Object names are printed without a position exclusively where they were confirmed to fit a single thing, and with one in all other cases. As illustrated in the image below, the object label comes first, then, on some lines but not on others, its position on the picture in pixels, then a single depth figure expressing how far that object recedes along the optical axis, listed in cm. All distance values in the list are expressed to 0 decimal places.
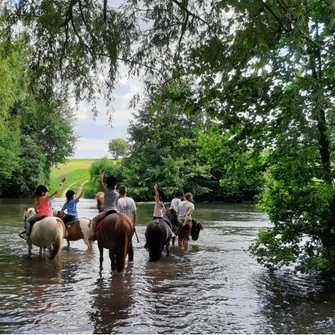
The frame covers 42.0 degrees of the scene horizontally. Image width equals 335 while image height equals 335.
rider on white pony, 1103
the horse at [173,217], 1394
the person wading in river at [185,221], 1346
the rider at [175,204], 1399
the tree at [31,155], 4500
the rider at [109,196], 897
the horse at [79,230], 1269
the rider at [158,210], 1147
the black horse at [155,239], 1093
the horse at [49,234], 1059
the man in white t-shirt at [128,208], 1074
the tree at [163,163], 5038
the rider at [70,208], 1300
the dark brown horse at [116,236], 850
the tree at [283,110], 480
